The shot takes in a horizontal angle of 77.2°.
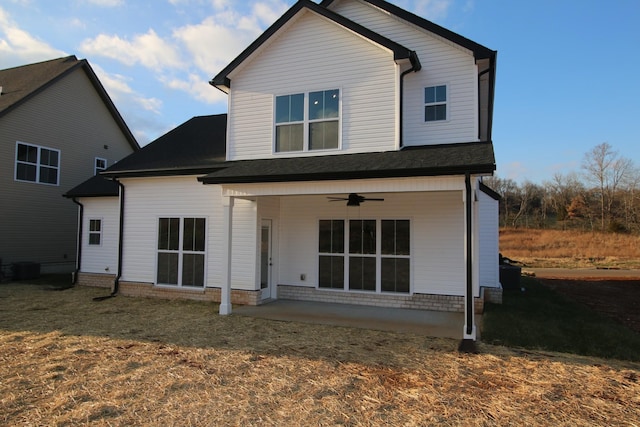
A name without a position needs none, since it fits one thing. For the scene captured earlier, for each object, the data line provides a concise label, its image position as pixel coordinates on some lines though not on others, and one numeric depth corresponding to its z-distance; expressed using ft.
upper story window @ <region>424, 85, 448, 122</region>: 32.48
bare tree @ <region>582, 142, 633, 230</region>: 145.38
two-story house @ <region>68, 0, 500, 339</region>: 31.74
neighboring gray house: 53.52
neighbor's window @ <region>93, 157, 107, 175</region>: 65.83
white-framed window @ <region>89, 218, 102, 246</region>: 45.34
